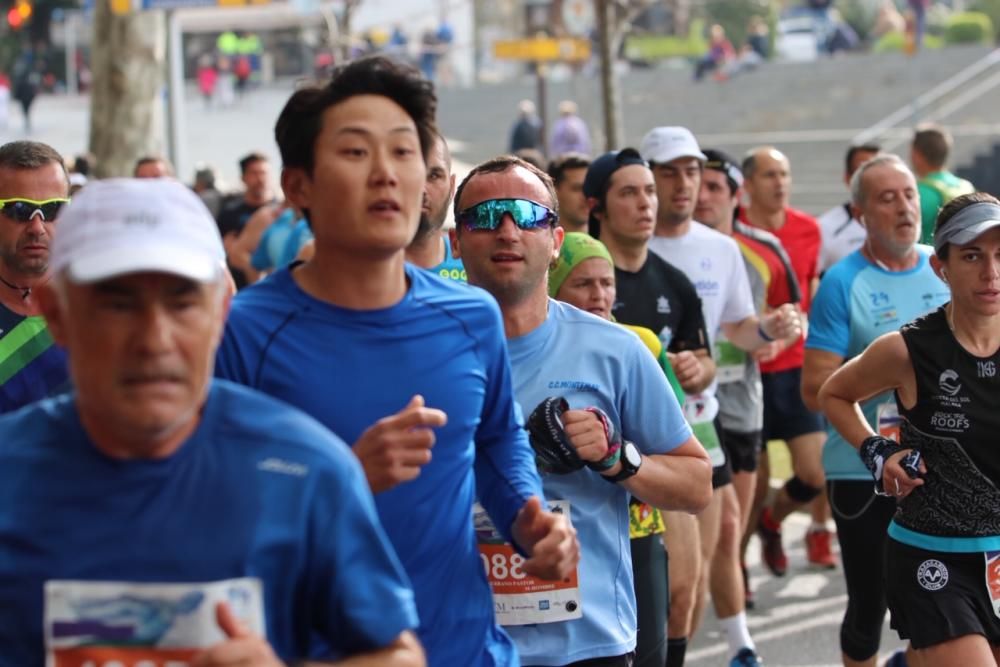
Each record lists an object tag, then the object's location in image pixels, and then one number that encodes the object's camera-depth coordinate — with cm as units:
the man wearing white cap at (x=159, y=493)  493
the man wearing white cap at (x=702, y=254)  1619
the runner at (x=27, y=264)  950
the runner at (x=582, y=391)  933
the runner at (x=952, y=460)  1085
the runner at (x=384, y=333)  657
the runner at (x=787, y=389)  1941
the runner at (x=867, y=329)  1412
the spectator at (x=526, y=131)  5234
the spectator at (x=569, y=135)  4975
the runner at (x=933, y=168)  2078
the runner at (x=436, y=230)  1116
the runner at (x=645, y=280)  1391
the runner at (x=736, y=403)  1631
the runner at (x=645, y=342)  1151
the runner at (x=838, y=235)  2136
